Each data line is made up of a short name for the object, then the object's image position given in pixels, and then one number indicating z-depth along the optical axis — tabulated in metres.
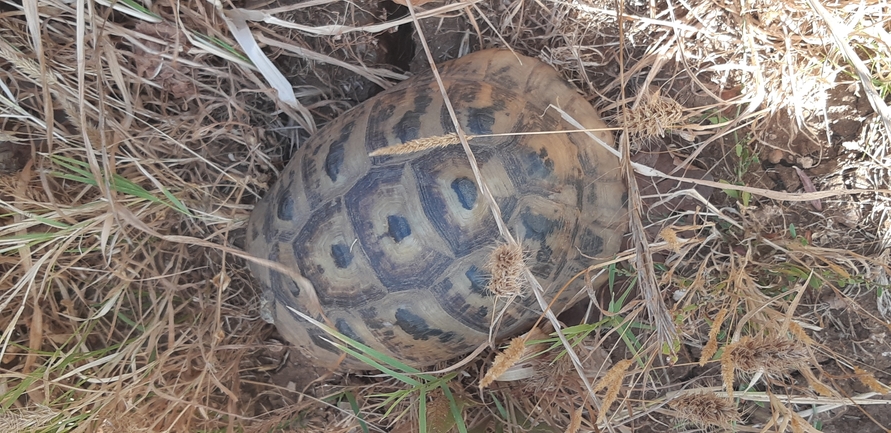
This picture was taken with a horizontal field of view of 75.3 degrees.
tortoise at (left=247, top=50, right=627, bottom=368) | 0.30
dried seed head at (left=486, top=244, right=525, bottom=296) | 0.22
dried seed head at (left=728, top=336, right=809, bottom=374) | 0.23
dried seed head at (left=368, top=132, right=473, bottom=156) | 0.25
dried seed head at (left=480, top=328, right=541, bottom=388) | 0.22
